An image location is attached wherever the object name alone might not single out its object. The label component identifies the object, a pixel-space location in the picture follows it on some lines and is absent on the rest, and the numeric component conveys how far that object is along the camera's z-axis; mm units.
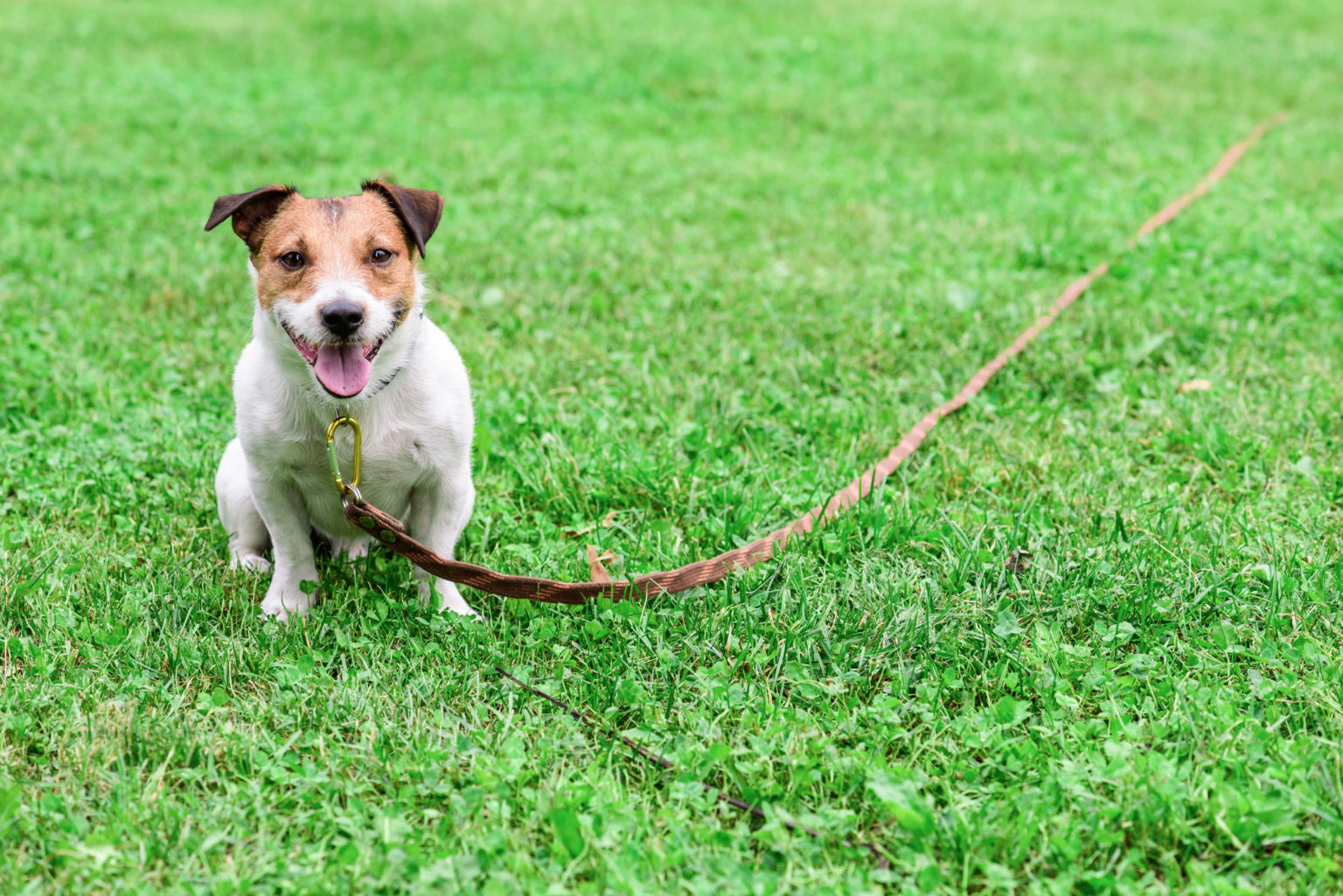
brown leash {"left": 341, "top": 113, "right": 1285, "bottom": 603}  3258
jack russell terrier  3143
